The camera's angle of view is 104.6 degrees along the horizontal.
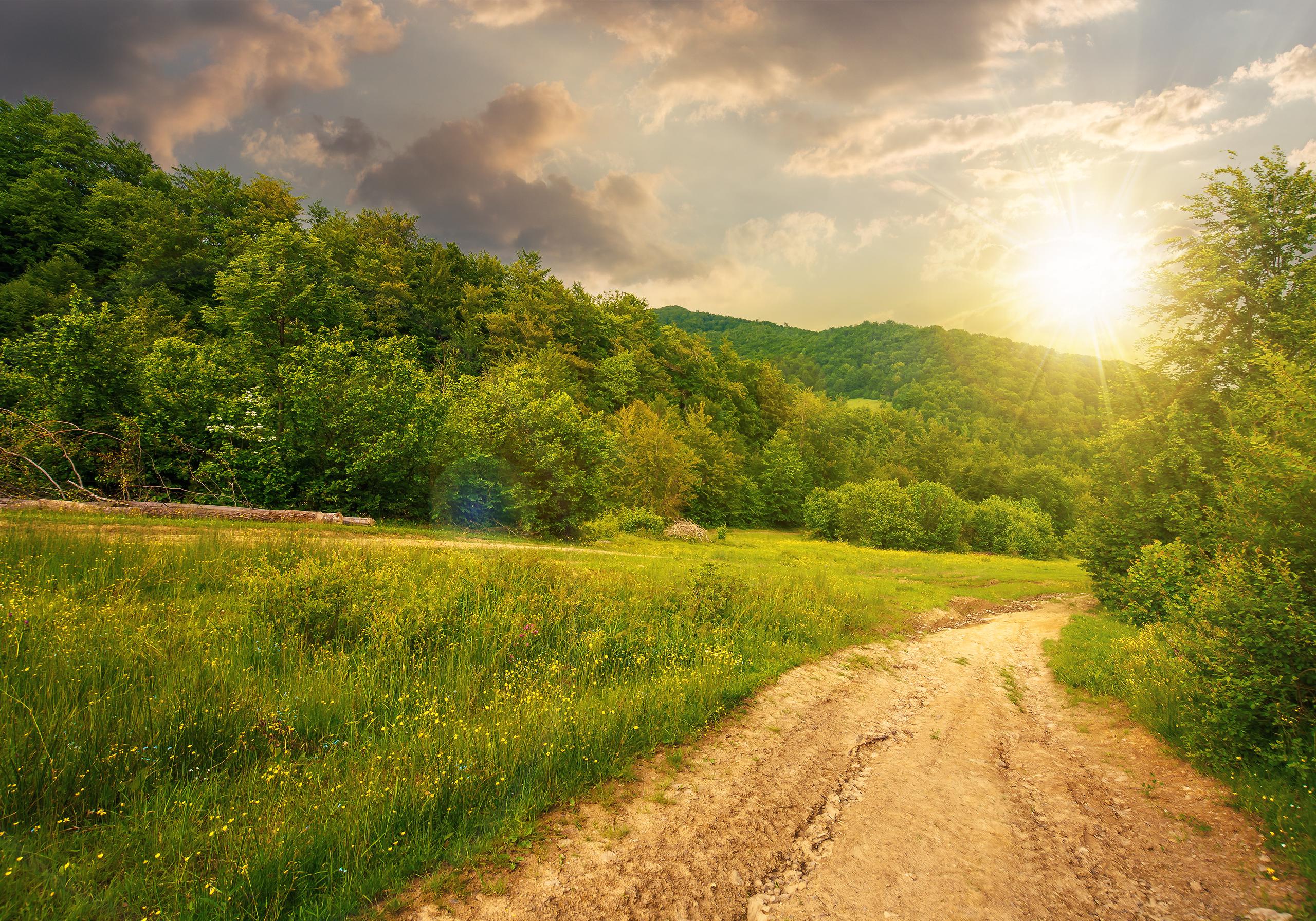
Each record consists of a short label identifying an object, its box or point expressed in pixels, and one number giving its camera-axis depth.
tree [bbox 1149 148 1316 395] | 19.11
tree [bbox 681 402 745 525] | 64.31
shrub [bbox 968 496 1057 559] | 58.41
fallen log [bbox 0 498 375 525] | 13.22
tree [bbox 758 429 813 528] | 73.69
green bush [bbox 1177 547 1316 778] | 6.11
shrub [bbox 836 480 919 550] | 53.47
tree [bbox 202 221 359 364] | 32.28
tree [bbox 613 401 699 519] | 45.72
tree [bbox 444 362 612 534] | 24.98
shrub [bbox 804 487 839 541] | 61.59
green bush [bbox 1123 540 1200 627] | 13.91
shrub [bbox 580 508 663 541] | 29.06
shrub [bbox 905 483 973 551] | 54.91
